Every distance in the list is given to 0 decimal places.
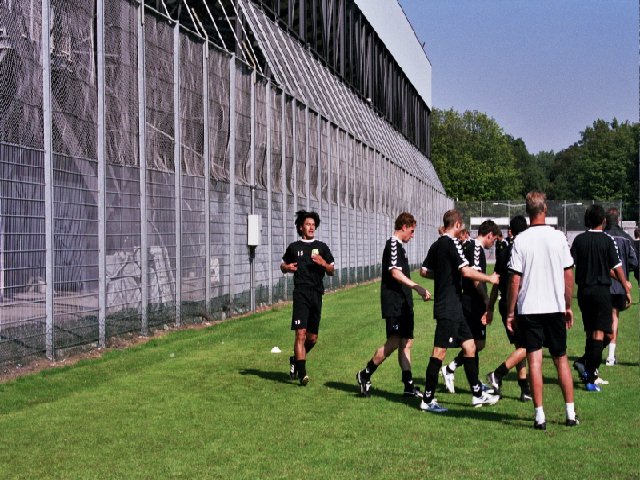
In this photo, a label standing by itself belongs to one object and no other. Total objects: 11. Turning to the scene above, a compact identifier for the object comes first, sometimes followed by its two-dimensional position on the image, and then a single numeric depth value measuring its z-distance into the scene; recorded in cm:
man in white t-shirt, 984
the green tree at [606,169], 14362
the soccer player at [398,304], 1147
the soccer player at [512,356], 1158
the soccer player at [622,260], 1467
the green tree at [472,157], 13650
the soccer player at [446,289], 1079
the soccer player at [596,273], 1278
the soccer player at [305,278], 1278
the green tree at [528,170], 18000
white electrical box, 2470
